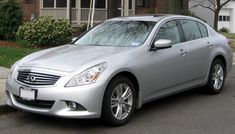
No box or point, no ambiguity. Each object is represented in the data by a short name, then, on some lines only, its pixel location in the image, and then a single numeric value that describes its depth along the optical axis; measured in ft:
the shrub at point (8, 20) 62.08
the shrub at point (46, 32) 53.11
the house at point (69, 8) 82.79
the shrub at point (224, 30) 155.37
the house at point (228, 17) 166.65
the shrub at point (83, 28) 79.59
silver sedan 20.47
